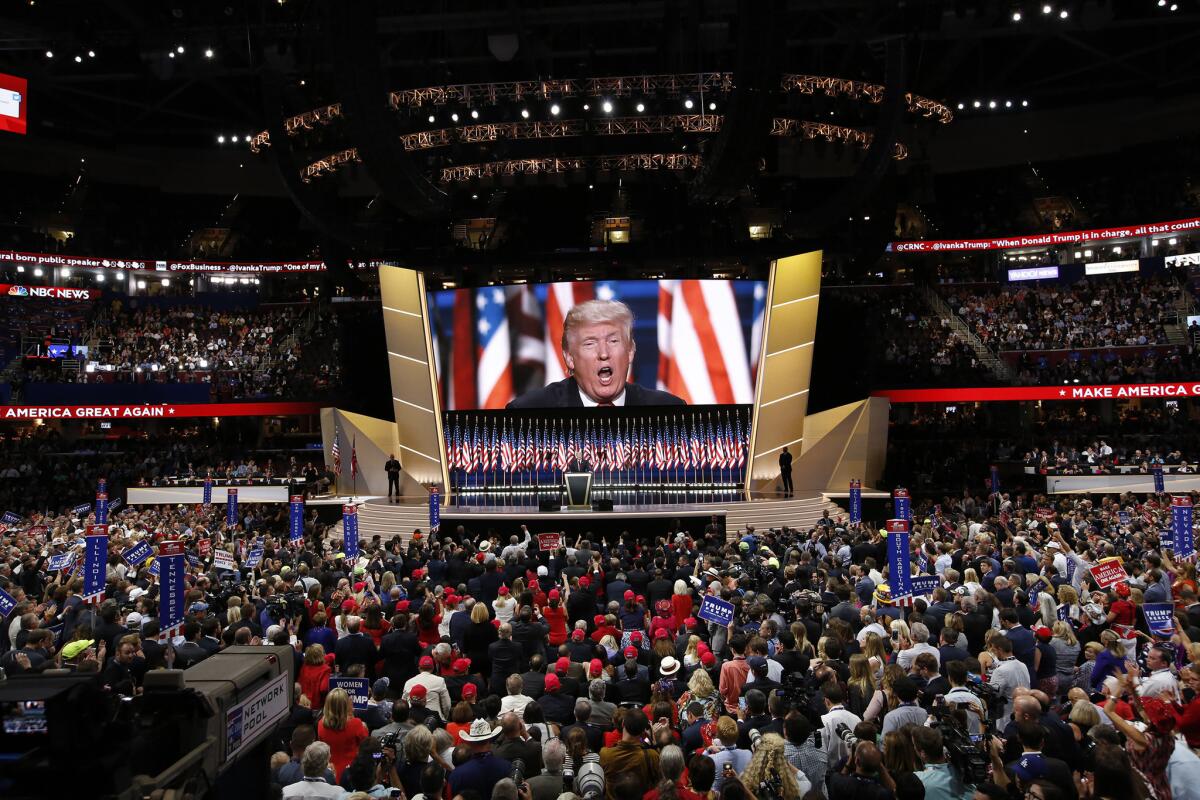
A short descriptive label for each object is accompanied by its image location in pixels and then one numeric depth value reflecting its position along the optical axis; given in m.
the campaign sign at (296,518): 21.36
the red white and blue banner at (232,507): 22.55
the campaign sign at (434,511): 22.44
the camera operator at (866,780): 4.95
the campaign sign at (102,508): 20.14
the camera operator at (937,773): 5.19
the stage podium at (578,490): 26.89
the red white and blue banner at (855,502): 23.61
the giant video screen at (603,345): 32.22
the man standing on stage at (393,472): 30.78
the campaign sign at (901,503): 19.19
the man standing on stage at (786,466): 30.56
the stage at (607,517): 23.50
